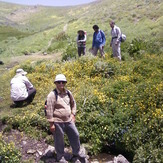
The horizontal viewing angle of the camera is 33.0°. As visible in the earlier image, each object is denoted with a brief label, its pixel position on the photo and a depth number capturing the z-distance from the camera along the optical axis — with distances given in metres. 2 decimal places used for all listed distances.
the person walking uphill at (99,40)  13.29
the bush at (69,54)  16.42
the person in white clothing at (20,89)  9.61
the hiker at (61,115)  6.15
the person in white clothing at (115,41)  12.95
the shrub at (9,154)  6.46
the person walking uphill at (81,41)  13.77
